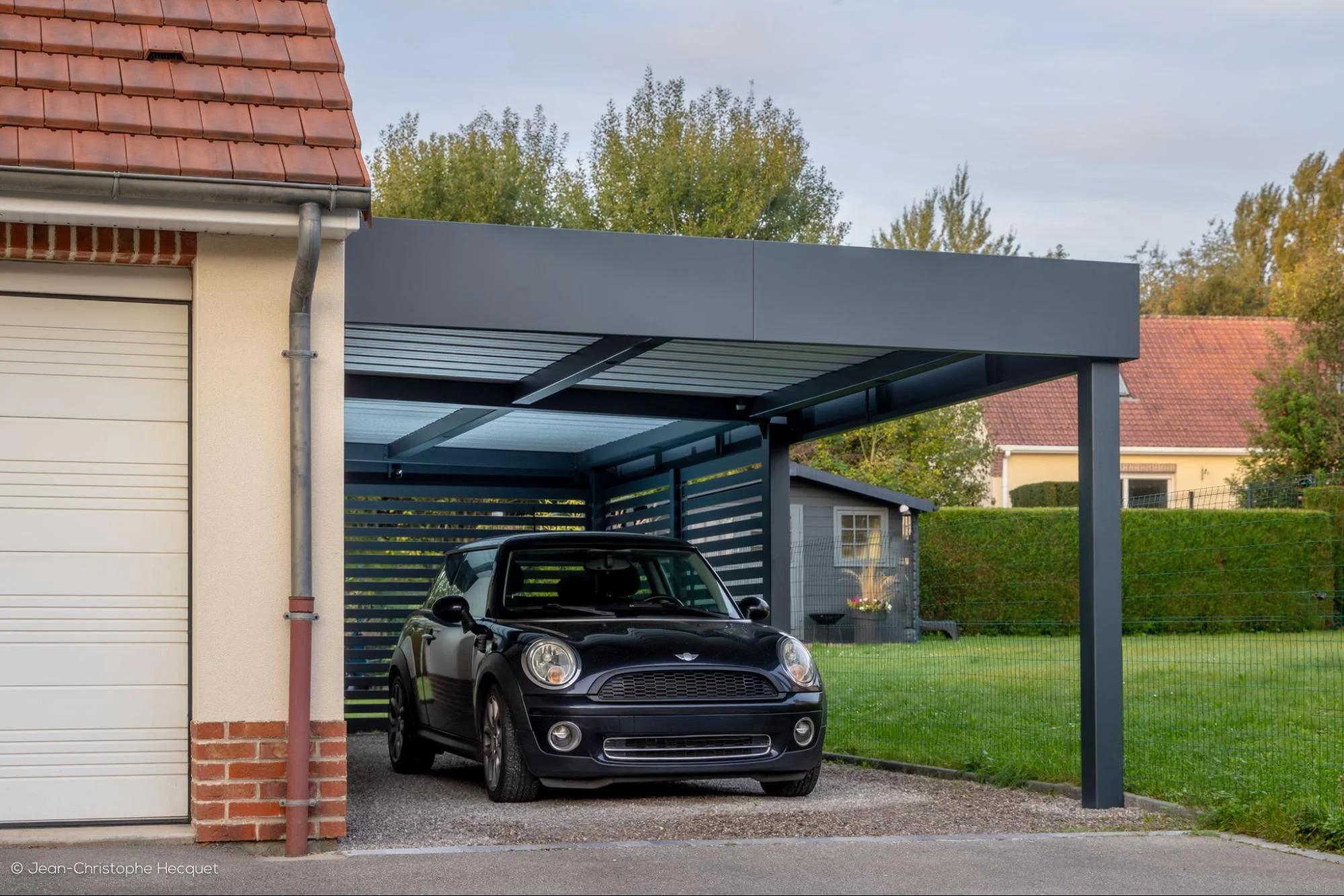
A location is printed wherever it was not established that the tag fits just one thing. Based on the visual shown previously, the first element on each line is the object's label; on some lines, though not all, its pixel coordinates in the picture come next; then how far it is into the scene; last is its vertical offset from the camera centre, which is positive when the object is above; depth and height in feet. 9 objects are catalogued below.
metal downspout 22.34 +0.05
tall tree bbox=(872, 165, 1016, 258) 162.30 +30.90
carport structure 25.85 +3.45
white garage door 23.16 -0.43
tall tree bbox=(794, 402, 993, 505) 109.40 +5.20
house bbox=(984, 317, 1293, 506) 113.39 +7.88
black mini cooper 28.19 -2.70
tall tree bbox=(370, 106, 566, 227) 135.64 +30.38
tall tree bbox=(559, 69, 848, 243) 131.13 +29.68
